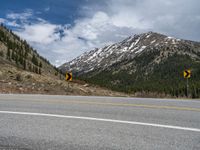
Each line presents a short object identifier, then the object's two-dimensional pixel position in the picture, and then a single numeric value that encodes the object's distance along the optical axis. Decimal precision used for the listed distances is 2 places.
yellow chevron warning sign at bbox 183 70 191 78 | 18.31
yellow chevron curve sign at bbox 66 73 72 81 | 20.89
